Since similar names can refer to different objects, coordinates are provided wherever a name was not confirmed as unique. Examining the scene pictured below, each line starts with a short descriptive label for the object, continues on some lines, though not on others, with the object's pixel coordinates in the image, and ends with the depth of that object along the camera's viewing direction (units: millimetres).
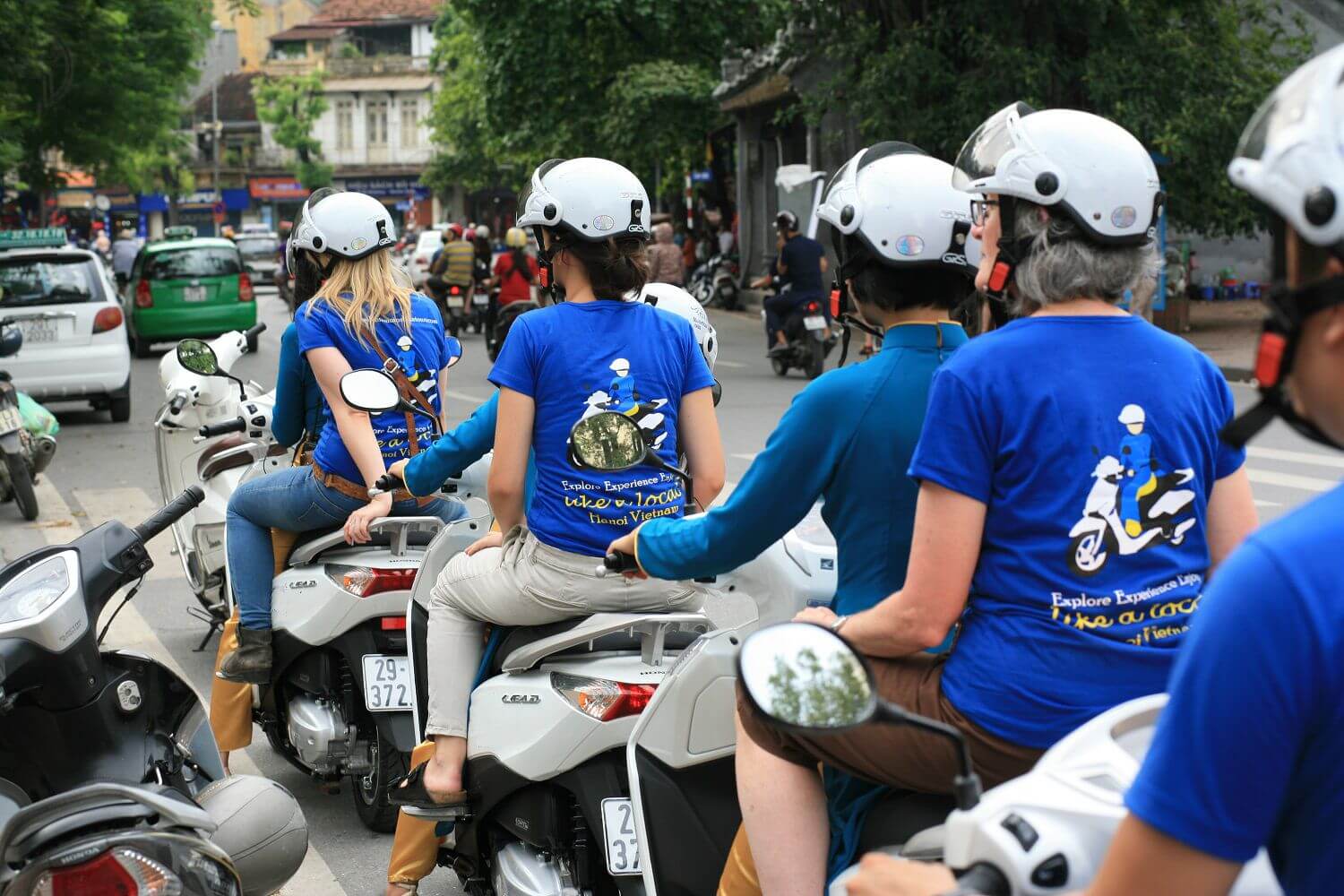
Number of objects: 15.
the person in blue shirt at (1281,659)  1296
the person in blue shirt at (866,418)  2537
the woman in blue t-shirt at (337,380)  4848
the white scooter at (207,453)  6426
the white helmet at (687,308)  4328
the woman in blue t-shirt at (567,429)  3547
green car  22578
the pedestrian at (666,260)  21500
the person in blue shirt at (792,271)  18031
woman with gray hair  2168
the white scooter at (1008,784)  1612
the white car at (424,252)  37100
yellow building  105000
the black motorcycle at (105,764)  2660
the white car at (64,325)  15242
